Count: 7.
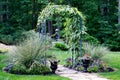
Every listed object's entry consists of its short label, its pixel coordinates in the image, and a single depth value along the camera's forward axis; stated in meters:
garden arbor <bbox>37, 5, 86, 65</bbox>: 9.70
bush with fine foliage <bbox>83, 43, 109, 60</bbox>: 9.75
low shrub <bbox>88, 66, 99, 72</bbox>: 9.09
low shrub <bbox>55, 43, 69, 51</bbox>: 16.19
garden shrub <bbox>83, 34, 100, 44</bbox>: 17.08
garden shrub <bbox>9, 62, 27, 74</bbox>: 8.41
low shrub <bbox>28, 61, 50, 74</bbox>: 8.41
